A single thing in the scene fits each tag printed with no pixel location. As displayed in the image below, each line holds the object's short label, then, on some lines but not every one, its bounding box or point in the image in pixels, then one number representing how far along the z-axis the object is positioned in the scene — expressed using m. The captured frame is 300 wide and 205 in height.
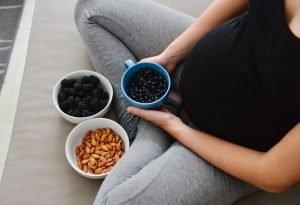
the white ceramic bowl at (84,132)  0.98
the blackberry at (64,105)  1.02
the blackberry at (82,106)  1.02
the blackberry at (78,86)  1.04
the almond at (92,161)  0.97
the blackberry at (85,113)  1.02
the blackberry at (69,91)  1.04
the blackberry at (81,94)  1.04
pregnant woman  0.65
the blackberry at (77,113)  1.02
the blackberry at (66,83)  1.06
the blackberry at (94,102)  1.03
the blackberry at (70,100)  1.02
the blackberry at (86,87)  1.04
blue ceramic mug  0.84
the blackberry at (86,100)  1.03
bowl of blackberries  1.02
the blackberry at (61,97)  1.04
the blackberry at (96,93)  1.04
